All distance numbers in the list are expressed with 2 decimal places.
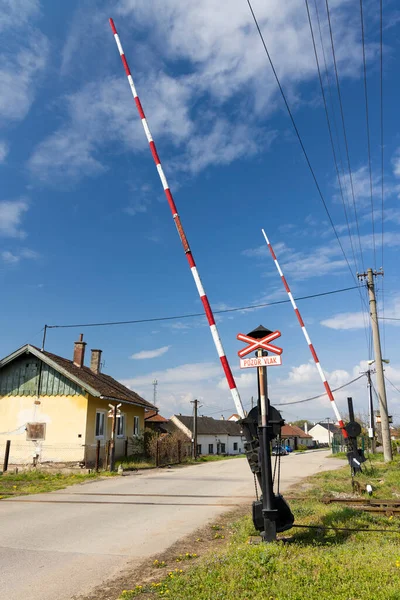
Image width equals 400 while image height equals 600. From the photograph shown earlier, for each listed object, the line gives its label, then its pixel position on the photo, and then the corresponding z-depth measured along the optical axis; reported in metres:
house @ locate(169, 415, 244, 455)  64.56
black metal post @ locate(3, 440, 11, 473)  19.41
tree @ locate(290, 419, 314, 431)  124.94
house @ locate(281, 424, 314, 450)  88.97
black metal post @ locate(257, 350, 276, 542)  6.18
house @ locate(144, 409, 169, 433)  53.24
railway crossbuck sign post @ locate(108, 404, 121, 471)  19.35
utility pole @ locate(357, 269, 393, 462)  22.36
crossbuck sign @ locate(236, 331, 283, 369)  6.75
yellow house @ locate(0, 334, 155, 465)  20.48
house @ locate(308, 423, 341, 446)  111.50
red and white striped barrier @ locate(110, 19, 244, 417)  7.12
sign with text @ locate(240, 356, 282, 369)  6.72
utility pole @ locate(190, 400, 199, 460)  33.56
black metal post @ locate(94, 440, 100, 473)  19.08
